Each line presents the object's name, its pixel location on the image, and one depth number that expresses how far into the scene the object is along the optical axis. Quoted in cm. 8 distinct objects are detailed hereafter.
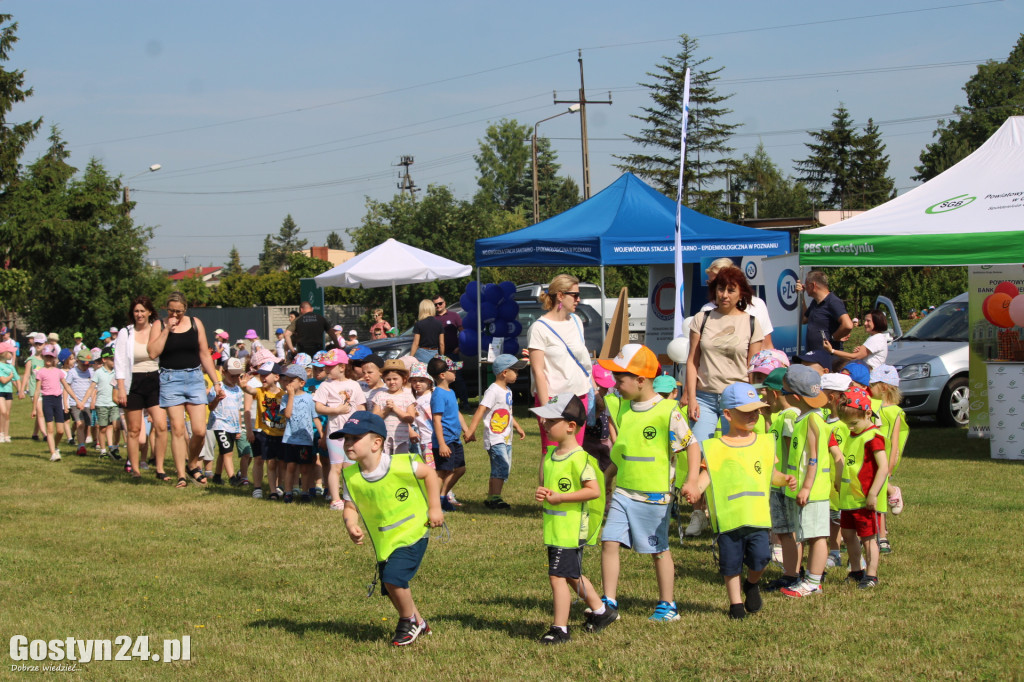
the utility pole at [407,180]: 7794
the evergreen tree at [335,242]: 16700
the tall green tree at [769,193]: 7031
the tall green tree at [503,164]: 9206
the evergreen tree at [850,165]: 6619
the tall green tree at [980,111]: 5938
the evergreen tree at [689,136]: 5988
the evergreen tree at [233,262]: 13088
